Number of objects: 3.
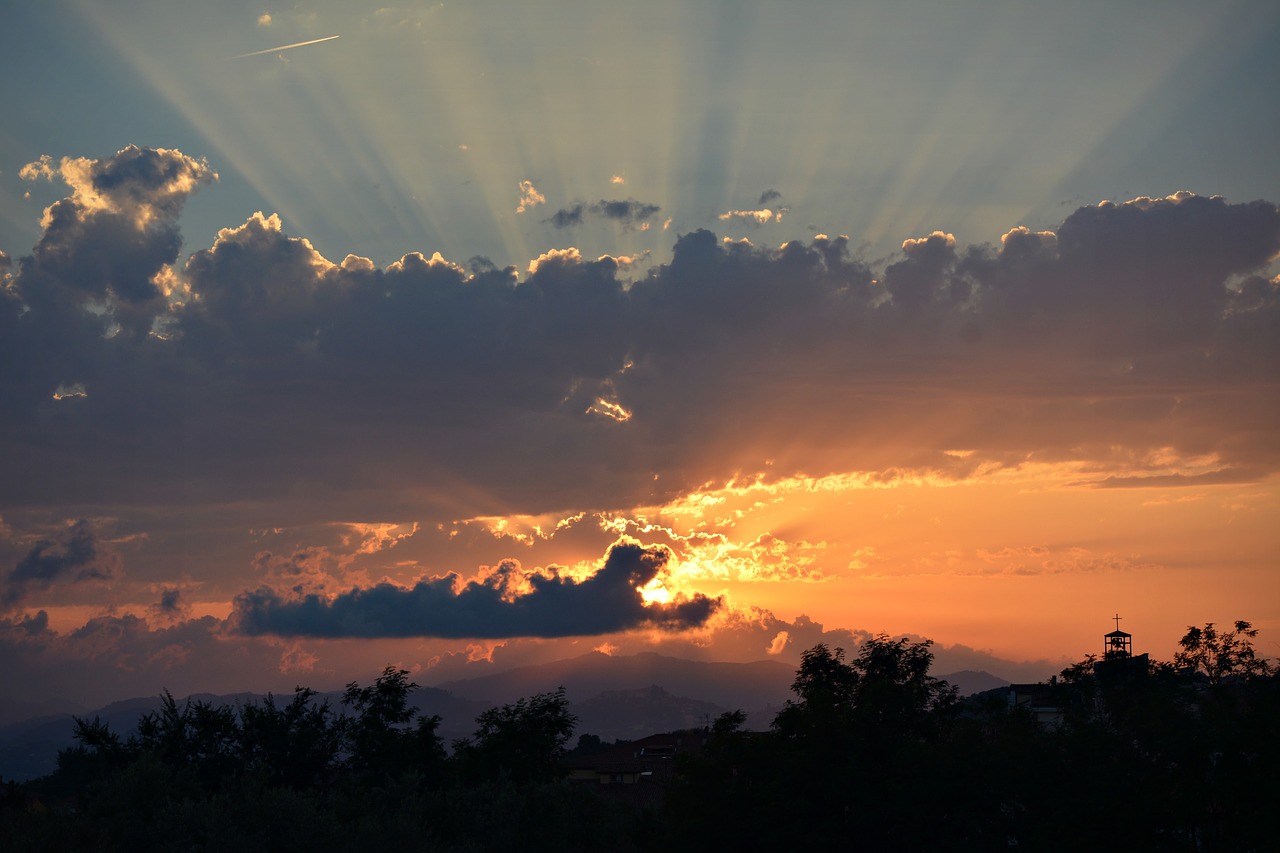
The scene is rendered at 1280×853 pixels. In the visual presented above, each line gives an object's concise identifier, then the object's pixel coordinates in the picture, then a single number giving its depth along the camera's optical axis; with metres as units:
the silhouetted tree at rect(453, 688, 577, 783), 79.19
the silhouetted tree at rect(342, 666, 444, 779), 78.19
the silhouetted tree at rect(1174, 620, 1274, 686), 53.88
